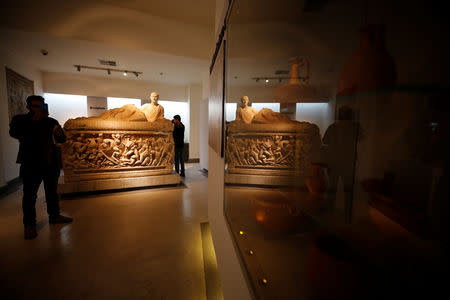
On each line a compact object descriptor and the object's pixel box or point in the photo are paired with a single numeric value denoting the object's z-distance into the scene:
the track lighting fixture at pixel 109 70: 6.61
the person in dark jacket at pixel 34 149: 2.54
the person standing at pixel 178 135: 6.00
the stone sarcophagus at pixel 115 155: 4.23
